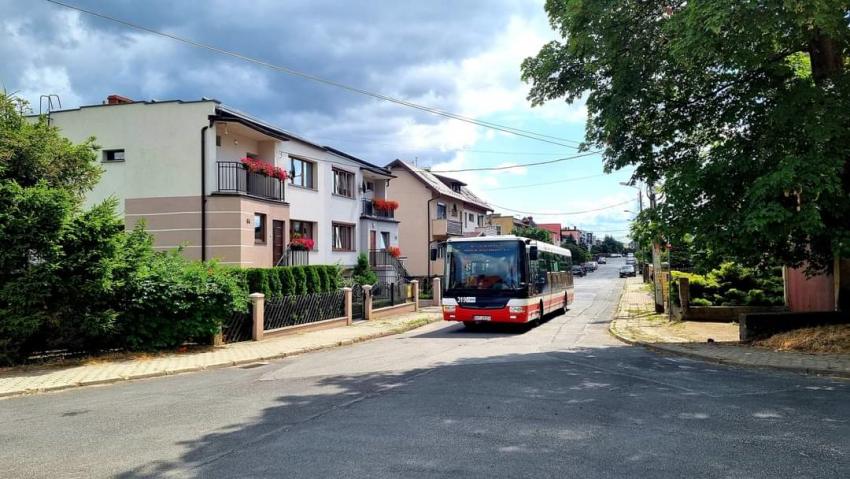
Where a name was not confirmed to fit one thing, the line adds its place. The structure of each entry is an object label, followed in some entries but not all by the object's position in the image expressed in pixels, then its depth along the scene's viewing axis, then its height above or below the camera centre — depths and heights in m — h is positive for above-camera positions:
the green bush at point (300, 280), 20.09 -0.36
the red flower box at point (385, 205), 34.75 +3.88
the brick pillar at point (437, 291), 31.02 -1.31
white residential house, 21.72 +3.80
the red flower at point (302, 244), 24.89 +1.14
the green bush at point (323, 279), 21.89 -0.37
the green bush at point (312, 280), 20.97 -0.38
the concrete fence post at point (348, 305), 20.98 -1.33
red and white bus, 17.34 -0.42
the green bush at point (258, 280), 17.50 -0.30
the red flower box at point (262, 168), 22.31 +4.05
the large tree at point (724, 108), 9.80 +3.27
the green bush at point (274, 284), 18.52 -0.44
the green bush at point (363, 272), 28.38 -0.18
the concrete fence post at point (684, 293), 19.81 -1.07
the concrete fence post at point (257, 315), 15.82 -1.24
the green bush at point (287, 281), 19.31 -0.37
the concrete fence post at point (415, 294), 28.11 -1.31
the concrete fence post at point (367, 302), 22.78 -1.35
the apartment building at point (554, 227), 132.75 +8.98
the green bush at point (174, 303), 12.85 -0.71
